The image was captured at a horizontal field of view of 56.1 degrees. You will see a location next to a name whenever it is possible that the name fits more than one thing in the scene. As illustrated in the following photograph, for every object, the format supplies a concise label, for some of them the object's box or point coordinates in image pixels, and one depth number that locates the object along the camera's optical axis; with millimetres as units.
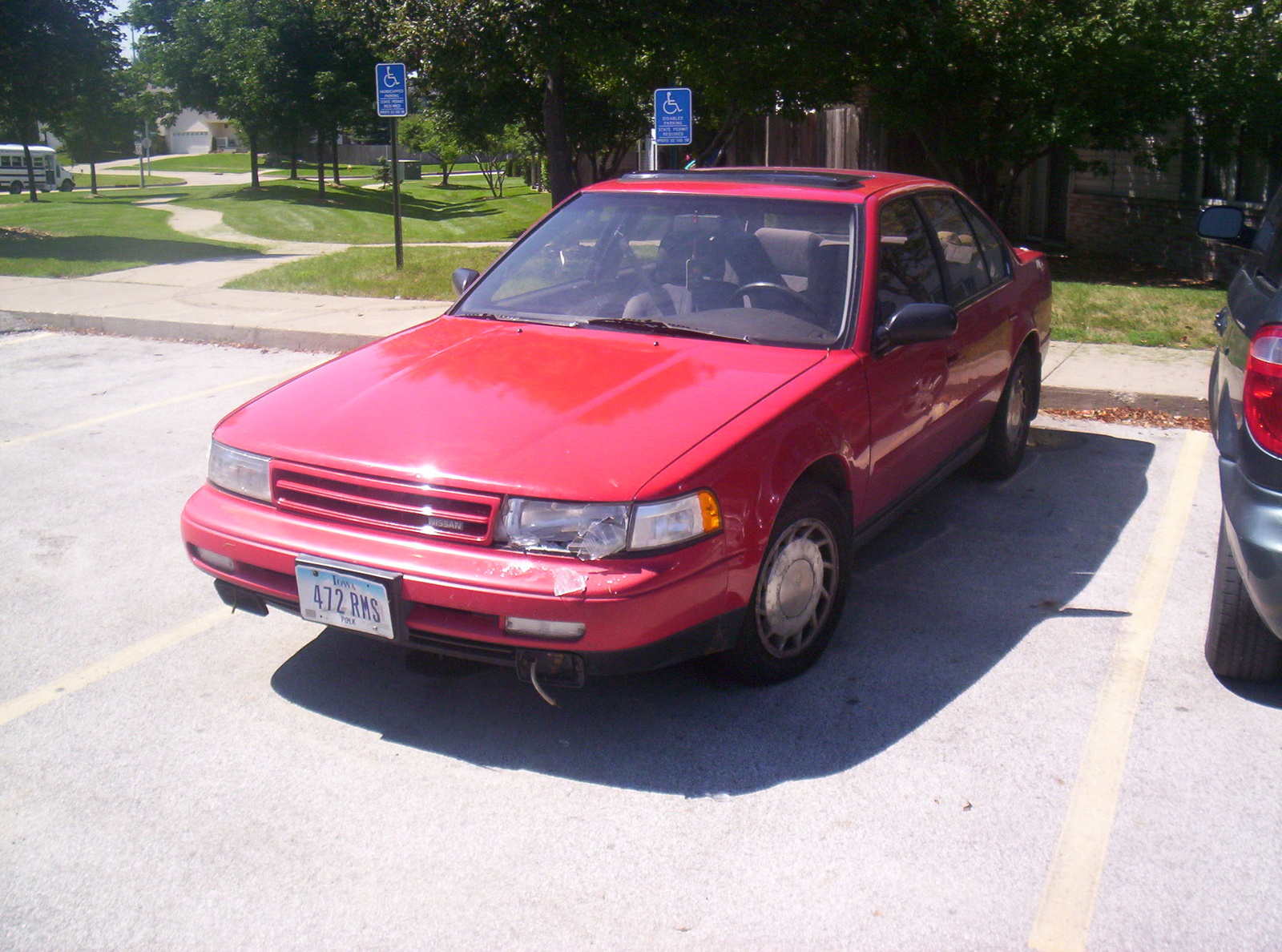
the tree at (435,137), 31672
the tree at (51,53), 19906
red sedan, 3357
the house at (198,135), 100188
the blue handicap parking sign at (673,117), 12734
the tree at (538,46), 14508
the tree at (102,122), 23438
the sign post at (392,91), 12617
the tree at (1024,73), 13539
